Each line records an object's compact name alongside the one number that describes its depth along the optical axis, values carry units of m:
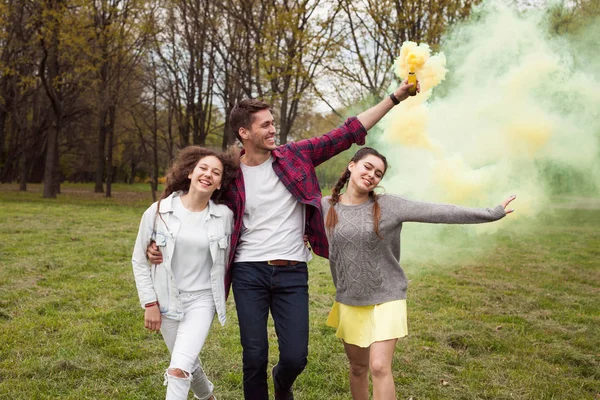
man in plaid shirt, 3.68
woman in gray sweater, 3.46
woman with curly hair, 3.61
